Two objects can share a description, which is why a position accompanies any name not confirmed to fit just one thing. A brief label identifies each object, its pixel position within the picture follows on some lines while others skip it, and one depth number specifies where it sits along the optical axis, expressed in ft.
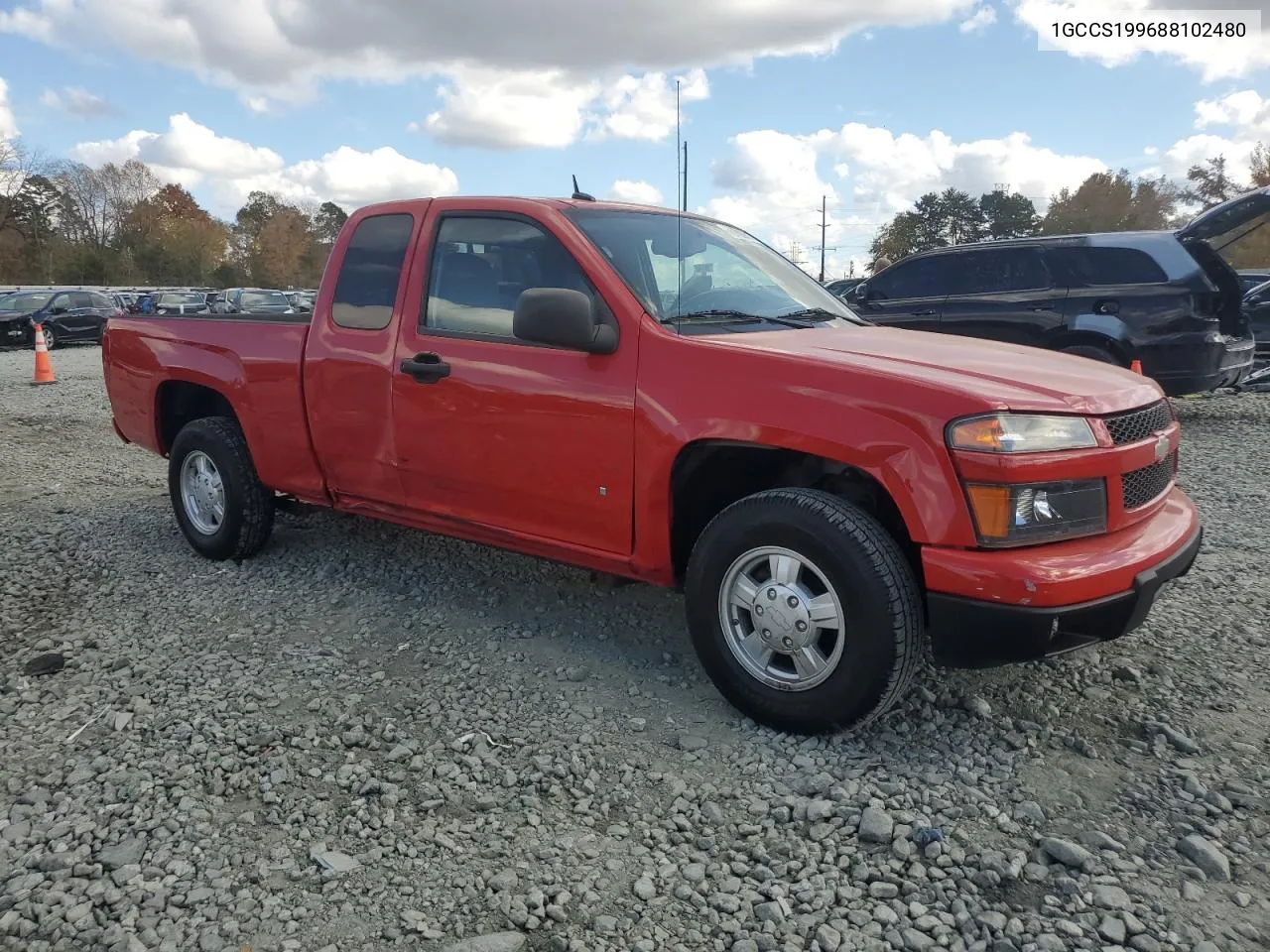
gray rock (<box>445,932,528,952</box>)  7.30
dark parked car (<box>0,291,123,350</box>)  74.28
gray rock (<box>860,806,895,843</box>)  8.54
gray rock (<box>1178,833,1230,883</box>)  7.90
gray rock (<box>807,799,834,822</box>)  8.89
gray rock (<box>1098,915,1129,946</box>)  7.22
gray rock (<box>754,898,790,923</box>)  7.58
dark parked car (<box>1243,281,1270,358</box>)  37.65
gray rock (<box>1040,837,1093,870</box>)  8.09
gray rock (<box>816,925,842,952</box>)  7.27
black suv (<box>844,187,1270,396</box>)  26.71
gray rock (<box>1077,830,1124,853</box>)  8.29
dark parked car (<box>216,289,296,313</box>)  86.09
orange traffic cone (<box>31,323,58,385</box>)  46.03
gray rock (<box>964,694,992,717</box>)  10.70
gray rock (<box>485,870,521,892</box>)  7.97
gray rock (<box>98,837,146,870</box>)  8.28
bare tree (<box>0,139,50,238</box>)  194.49
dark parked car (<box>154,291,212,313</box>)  90.02
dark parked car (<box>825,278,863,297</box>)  88.21
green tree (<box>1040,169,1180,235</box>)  196.65
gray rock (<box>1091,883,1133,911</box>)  7.54
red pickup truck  9.11
